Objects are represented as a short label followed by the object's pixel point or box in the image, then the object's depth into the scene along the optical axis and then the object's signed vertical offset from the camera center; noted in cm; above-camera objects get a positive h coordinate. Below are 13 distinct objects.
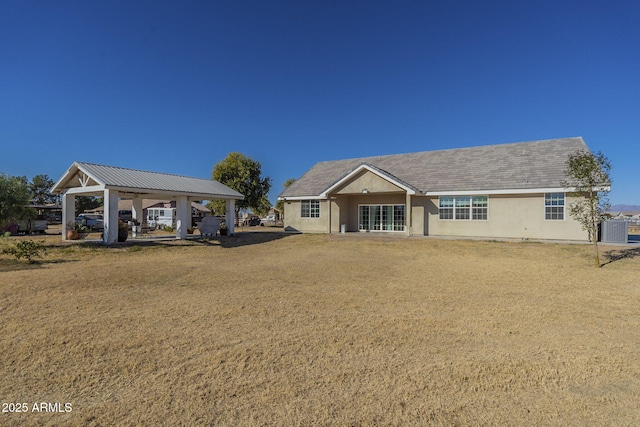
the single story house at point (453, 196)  1919 +138
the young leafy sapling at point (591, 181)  1206 +125
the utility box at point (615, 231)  1755 -87
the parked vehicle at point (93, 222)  3564 -27
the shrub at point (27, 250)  1241 -115
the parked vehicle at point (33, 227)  2878 -61
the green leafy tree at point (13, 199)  1688 +108
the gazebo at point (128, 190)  1706 +168
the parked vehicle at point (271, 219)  7219 -27
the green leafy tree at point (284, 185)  7034 +708
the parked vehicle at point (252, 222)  4821 -61
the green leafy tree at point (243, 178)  4153 +504
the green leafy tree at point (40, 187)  7394 +739
